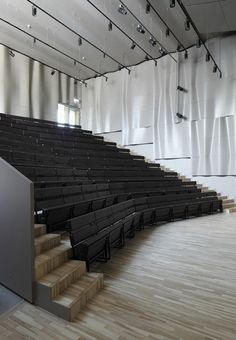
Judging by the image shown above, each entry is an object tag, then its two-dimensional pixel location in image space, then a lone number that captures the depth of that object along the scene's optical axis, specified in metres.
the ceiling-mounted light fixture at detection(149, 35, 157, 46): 6.52
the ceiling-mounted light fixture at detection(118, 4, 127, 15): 5.31
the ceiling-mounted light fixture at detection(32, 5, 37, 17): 5.16
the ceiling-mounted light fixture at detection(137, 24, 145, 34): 5.93
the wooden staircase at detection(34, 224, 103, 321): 1.88
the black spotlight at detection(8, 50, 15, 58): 7.72
